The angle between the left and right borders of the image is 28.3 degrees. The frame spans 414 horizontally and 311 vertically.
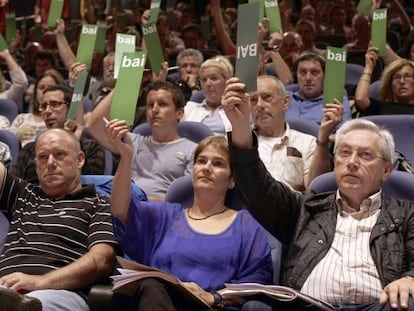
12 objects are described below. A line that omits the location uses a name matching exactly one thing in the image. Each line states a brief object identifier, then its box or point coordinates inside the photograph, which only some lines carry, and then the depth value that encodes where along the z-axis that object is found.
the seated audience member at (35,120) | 5.10
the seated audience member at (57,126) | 4.09
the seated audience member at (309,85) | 4.99
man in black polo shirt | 2.88
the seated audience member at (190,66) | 5.80
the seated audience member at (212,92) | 4.92
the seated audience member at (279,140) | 3.68
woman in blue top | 2.91
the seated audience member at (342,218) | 2.72
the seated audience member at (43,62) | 6.84
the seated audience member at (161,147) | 4.15
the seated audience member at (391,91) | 4.67
